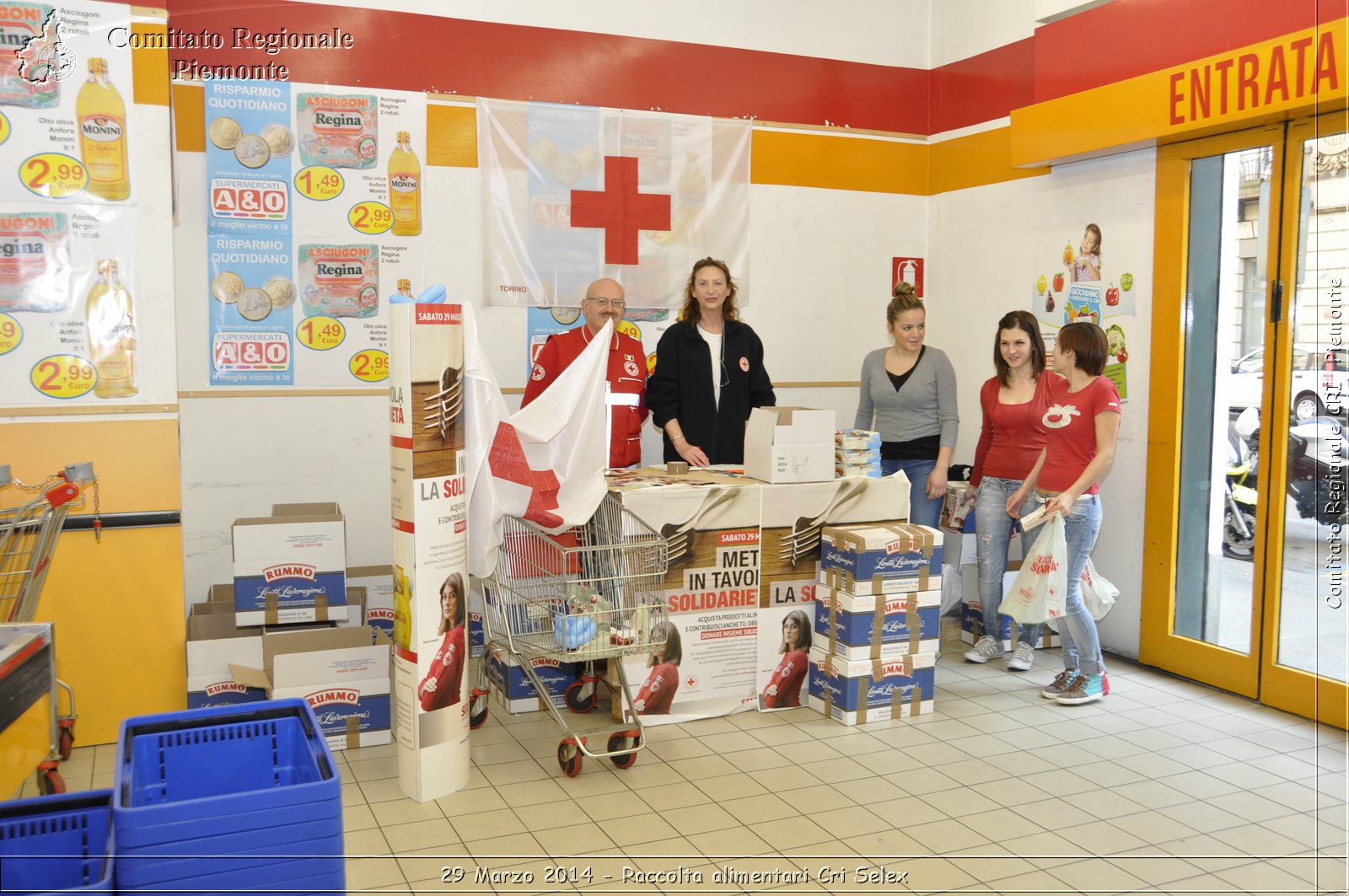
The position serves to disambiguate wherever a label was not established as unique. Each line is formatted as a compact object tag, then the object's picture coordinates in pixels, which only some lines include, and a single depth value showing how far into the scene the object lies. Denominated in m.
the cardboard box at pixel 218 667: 3.52
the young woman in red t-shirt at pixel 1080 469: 3.96
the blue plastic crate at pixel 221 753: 1.78
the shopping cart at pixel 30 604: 2.59
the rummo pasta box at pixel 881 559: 3.70
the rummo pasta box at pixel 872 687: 3.74
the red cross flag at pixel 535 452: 3.24
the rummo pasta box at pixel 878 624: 3.72
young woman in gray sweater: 4.46
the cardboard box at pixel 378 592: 4.36
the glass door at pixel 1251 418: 3.78
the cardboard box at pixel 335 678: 3.45
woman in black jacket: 4.34
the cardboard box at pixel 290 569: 3.68
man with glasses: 4.34
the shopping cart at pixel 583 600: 3.24
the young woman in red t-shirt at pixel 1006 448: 4.29
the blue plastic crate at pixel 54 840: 1.61
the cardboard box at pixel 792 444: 3.81
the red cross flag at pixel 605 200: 4.82
